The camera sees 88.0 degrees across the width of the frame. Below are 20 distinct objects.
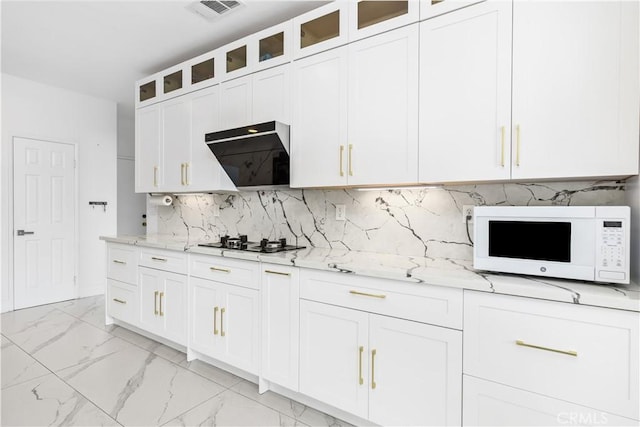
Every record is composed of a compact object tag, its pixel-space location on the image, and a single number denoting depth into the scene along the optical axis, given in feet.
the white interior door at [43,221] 12.62
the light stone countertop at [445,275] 4.07
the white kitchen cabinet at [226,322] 7.20
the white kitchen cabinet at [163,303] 8.68
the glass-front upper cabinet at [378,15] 6.11
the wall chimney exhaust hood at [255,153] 7.46
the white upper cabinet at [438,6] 5.59
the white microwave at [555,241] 4.28
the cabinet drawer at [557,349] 3.92
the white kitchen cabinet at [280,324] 6.52
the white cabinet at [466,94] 5.27
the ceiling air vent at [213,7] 7.75
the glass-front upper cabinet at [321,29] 6.89
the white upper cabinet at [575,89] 4.49
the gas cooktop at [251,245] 7.81
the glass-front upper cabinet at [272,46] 7.70
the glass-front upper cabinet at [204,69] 9.12
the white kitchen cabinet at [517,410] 4.06
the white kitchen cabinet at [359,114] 6.15
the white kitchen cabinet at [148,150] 10.80
